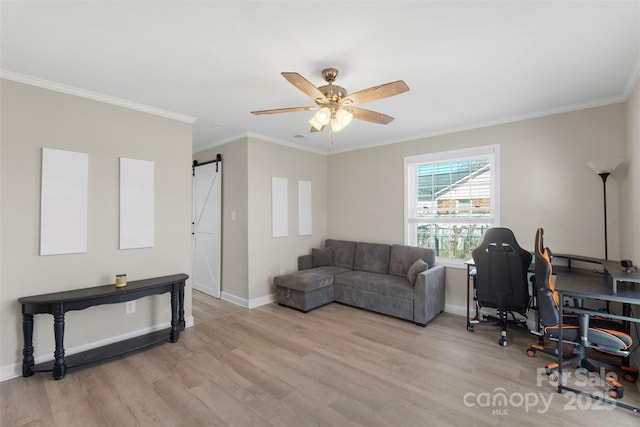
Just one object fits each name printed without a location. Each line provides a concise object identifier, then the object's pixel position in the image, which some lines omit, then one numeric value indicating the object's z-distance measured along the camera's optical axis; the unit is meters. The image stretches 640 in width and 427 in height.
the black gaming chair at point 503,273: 3.06
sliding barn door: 4.87
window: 3.94
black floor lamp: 2.86
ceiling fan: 2.21
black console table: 2.46
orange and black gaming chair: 2.20
